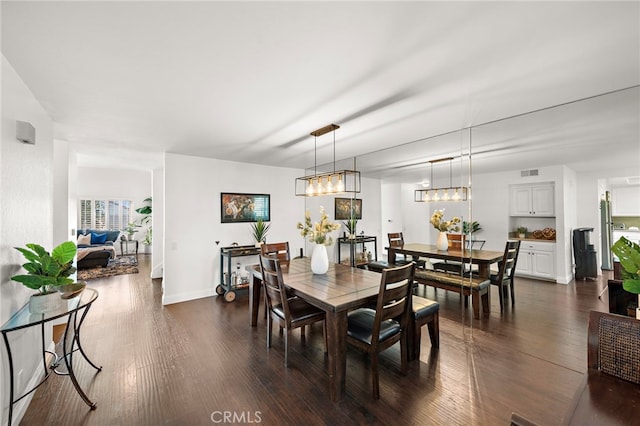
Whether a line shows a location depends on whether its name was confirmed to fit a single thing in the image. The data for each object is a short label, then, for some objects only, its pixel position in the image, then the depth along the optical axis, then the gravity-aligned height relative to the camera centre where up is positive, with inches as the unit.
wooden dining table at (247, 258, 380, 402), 78.7 -27.3
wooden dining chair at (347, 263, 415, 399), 80.0 -38.2
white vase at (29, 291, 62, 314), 73.7 -25.0
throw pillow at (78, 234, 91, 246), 297.4 -26.2
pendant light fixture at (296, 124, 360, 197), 121.7 +16.8
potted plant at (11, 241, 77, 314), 71.4 -16.0
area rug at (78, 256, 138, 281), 235.9 -52.8
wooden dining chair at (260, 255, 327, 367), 94.8 -38.0
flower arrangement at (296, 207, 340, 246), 115.8 -6.9
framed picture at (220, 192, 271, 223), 193.8 +6.8
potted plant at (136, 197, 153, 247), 354.6 -1.6
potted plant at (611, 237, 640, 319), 46.6 -9.6
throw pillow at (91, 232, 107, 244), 316.5 -25.5
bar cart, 175.6 -41.0
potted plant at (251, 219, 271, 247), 201.3 -11.7
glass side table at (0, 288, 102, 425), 63.5 -27.2
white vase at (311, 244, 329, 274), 117.6 -21.0
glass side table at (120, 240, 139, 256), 349.7 -38.2
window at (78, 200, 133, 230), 345.7 +4.6
